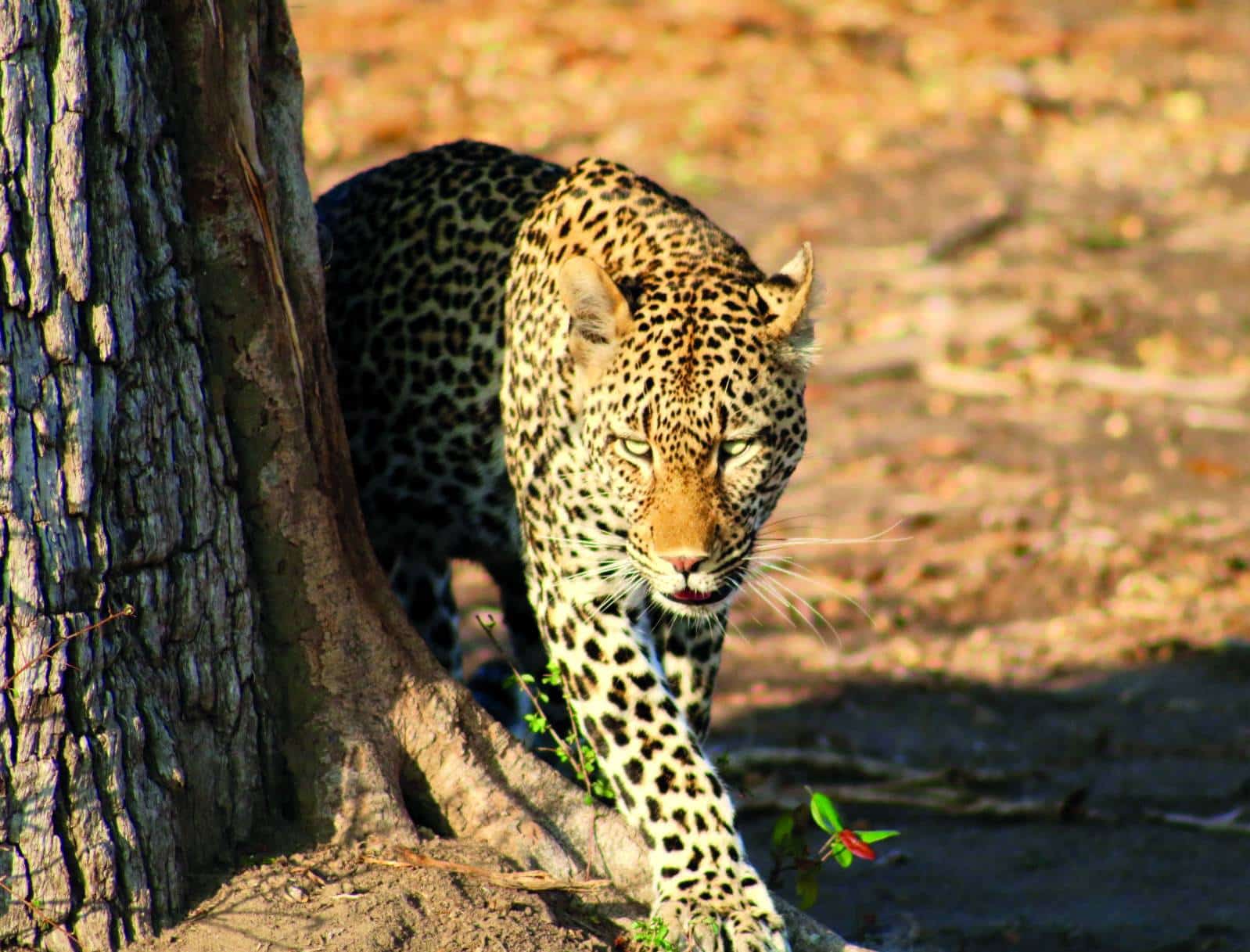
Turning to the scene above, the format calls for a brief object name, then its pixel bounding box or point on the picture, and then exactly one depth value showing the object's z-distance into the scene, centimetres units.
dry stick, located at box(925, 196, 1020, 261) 2836
